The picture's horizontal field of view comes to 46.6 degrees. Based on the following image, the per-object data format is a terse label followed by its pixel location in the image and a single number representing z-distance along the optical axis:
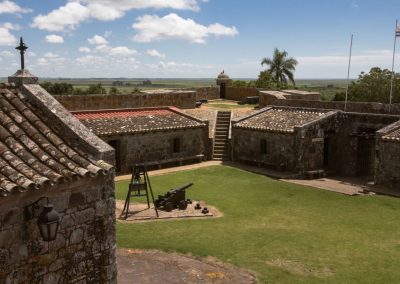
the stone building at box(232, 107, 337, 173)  23.50
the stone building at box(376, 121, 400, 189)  20.52
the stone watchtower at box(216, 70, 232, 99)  43.78
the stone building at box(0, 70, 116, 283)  6.70
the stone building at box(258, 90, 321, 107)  32.55
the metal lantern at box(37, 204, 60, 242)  6.63
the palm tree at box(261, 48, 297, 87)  59.66
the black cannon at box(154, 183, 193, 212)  16.94
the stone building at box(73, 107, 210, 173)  23.44
